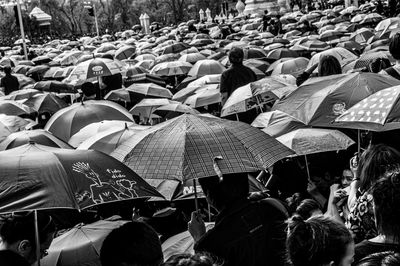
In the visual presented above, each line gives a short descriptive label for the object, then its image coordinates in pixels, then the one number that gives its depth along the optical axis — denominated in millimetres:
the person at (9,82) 18031
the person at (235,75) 10242
